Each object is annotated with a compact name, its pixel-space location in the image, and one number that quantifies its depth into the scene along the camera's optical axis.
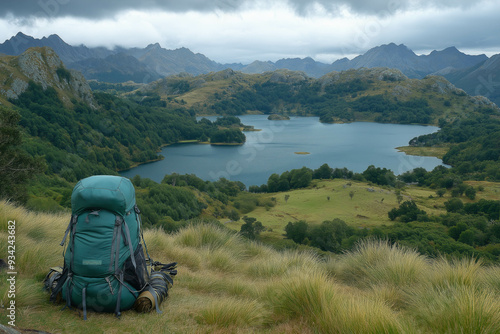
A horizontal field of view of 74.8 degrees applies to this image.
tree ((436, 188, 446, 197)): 67.19
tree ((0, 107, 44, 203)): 13.07
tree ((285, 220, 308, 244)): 43.00
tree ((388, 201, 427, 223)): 52.25
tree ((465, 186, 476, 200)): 66.04
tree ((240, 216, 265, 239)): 42.90
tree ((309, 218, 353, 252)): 37.72
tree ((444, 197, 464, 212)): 56.47
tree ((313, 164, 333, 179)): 85.38
